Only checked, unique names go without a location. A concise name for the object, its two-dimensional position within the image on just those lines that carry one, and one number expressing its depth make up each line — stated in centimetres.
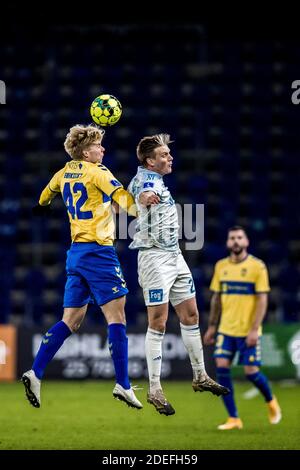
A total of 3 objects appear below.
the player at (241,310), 2214
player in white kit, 1491
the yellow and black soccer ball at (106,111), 1513
